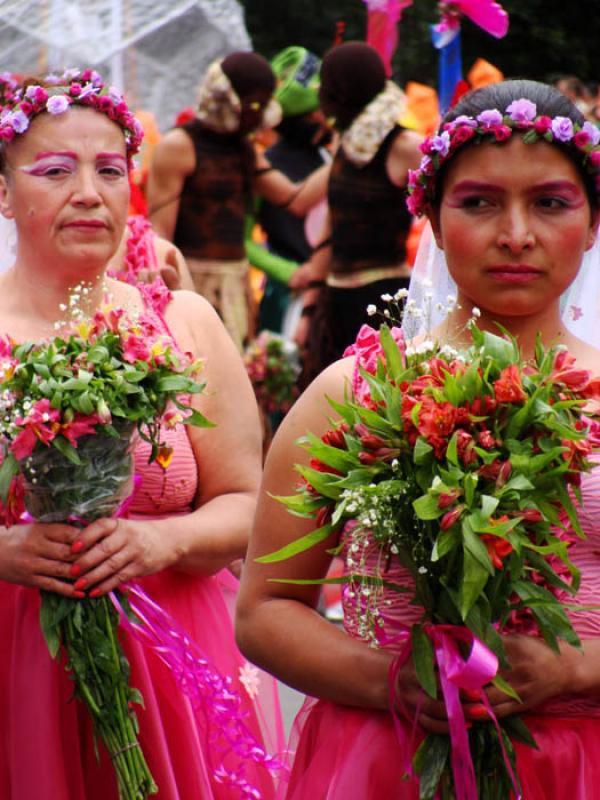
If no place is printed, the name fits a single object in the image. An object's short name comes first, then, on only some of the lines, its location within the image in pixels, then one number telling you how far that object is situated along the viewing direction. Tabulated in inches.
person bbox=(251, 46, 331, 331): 916.0
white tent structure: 685.3
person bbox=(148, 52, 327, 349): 689.0
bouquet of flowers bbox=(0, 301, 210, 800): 275.9
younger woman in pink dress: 241.6
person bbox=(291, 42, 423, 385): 665.6
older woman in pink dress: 302.5
